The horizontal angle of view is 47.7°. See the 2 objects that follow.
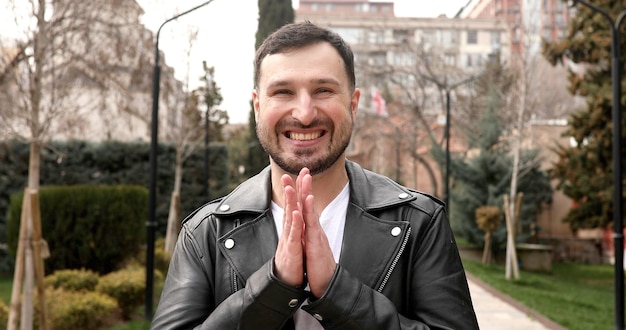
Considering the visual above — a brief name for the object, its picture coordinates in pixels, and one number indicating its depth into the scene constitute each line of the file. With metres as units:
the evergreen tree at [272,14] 20.06
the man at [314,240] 1.78
